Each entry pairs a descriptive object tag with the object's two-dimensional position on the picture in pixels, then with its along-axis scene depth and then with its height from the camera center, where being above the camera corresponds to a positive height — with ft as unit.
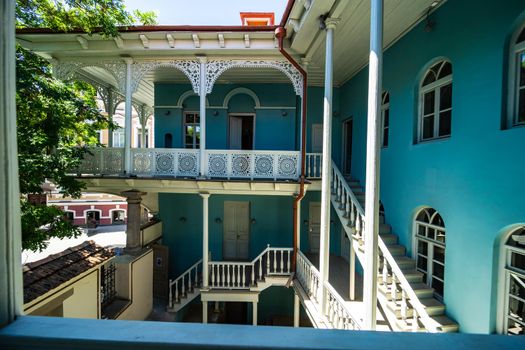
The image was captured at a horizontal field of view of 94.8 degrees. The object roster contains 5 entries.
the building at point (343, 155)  12.10 +1.25
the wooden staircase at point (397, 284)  13.29 -7.17
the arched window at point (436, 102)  16.02 +4.89
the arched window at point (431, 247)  15.89 -5.29
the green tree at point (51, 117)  15.29 +3.66
